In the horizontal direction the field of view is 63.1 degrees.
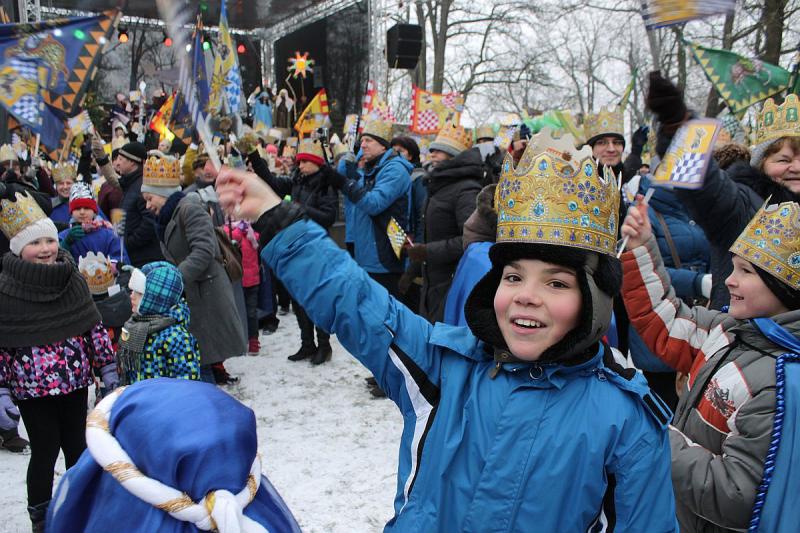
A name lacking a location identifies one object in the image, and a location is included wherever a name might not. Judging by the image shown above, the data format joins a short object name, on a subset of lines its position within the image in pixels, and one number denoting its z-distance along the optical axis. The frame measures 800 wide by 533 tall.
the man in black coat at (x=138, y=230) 5.53
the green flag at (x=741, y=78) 4.71
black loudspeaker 16.53
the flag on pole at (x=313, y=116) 10.24
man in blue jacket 5.64
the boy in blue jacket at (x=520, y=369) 1.51
